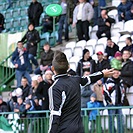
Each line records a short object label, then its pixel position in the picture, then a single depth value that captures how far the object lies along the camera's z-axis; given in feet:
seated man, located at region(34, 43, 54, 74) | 50.96
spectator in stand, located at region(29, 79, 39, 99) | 45.39
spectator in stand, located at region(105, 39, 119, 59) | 48.19
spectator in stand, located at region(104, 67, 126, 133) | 39.81
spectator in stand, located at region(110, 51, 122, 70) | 44.04
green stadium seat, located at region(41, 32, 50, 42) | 60.13
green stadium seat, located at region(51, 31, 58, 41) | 60.59
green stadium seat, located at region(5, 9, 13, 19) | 71.28
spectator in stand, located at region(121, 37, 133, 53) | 46.68
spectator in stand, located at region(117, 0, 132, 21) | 55.11
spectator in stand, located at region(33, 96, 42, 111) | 43.14
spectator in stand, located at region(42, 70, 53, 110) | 42.37
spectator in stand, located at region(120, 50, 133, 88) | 43.21
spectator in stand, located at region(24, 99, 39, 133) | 40.09
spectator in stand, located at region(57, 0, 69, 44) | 59.41
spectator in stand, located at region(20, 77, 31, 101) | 46.29
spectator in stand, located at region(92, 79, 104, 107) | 41.60
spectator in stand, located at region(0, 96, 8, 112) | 45.75
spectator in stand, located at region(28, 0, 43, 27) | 61.62
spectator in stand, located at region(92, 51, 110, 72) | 45.83
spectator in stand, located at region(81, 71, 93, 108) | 42.16
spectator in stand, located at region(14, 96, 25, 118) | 42.45
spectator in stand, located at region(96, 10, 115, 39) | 53.98
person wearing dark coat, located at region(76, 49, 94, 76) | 46.88
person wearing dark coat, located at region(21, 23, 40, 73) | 55.67
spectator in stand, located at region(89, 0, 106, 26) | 59.32
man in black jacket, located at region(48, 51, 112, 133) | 21.20
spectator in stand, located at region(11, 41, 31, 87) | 52.73
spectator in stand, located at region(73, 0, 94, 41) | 55.52
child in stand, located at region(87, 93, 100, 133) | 37.99
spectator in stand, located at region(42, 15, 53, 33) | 61.52
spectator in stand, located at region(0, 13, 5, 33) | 65.31
